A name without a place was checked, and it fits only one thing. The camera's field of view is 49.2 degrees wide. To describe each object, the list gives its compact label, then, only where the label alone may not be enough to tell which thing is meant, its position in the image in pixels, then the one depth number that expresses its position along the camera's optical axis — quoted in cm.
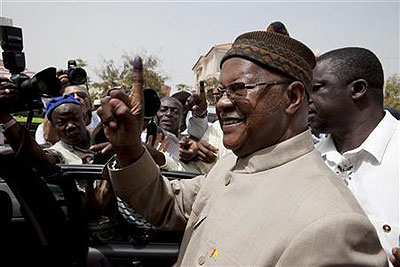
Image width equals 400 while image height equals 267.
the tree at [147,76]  1968
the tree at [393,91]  2388
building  4907
